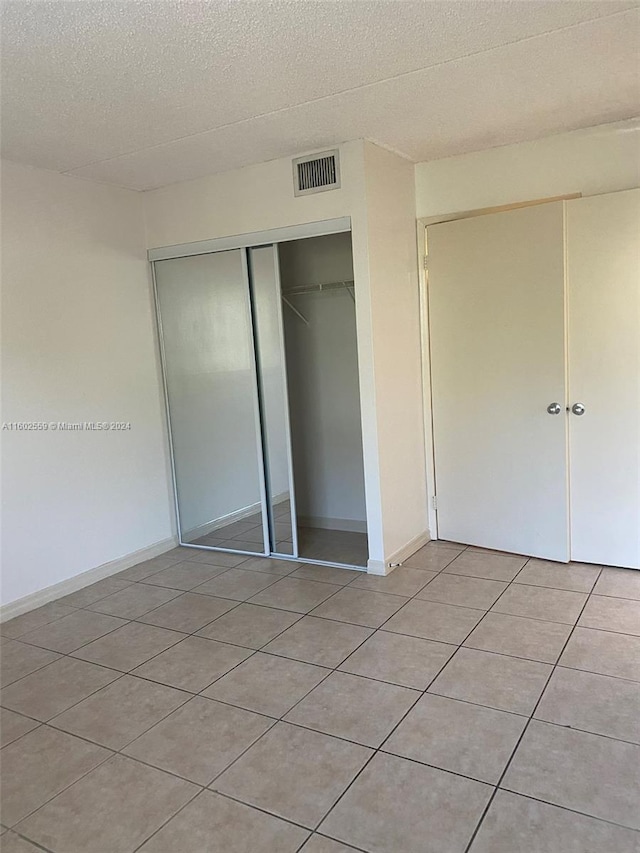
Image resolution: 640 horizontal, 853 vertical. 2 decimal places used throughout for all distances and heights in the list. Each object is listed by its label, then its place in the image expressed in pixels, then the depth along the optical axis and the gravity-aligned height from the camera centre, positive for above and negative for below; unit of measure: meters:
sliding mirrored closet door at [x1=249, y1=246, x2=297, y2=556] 4.09 -0.32
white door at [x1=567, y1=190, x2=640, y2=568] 3.52 -0.27
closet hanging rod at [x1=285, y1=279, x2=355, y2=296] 4.48 +0.41
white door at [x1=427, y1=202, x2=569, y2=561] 3.76 -0.29
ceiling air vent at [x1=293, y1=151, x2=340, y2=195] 3.67 +1.00
